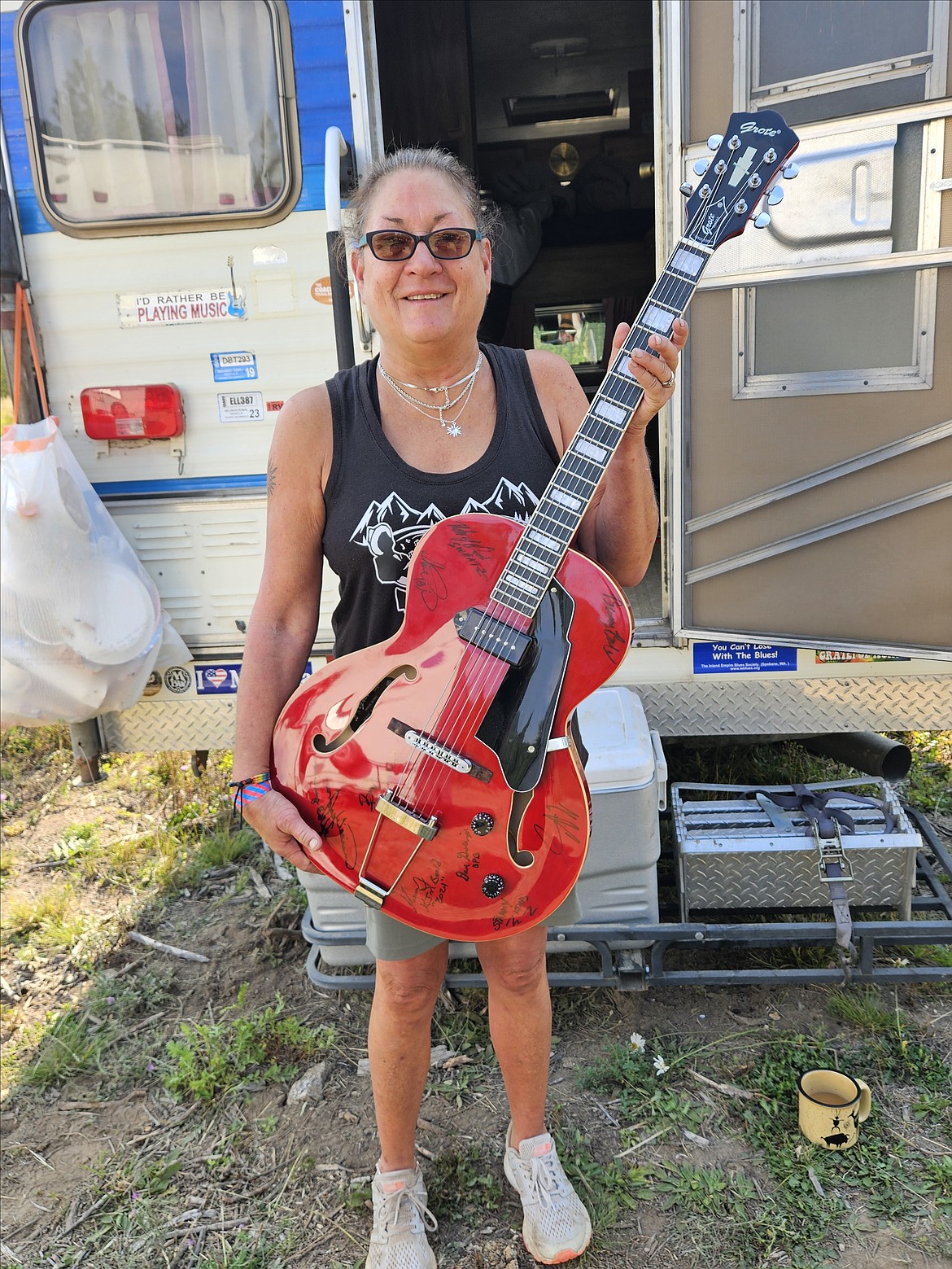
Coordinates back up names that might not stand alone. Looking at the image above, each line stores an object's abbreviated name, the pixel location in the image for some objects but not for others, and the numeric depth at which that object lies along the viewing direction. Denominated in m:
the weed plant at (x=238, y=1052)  2.56
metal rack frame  2.58
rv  2.53
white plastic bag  2.90
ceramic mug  2.15
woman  1.62
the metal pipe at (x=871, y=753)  3.07
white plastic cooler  2.59
